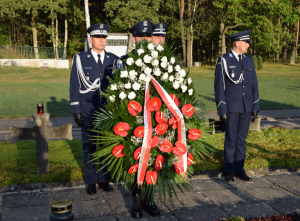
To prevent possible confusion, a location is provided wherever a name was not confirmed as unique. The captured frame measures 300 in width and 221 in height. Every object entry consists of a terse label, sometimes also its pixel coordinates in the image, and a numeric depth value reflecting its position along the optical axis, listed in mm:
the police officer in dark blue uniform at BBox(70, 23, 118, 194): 4527
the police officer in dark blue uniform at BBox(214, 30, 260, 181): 5172
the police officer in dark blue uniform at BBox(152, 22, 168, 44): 5077
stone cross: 4786
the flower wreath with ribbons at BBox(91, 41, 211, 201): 3557
